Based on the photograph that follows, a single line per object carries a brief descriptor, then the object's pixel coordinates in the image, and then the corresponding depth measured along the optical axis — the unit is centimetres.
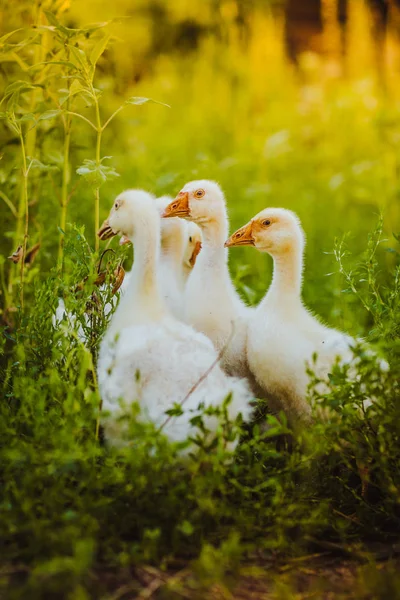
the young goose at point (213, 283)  312
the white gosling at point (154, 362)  257
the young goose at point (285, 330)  288
